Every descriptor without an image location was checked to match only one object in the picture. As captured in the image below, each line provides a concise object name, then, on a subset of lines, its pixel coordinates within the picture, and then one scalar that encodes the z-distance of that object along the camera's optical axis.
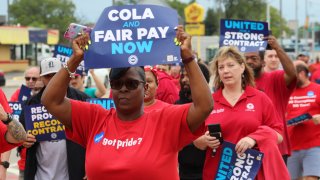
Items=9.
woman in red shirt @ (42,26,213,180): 5.31
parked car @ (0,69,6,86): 51.35
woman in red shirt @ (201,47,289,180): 7.58
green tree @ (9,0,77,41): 141.04
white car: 44.79
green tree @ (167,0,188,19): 152.57
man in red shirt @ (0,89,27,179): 6.61
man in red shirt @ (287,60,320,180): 11.38
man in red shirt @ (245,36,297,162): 9.38
